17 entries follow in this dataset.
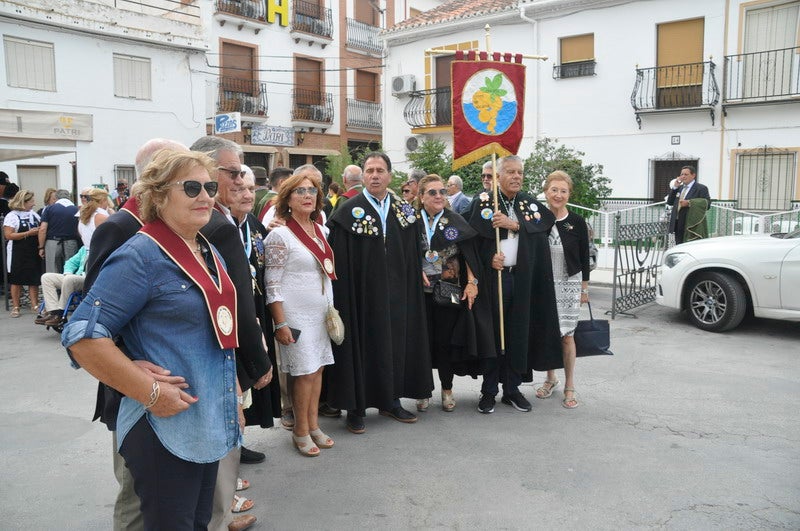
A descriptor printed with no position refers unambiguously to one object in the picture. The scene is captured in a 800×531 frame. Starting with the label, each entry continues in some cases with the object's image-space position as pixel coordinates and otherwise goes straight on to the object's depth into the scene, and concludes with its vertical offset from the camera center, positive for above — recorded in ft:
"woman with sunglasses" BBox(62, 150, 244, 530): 7.11 -1.41
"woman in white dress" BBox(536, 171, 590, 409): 18.40 -1.43
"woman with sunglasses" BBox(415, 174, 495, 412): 17.48 -1.89
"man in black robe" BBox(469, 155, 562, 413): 17.84 -1.76
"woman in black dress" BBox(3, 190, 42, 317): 34.27 -2.15
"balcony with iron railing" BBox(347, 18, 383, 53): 91.20 +23.06
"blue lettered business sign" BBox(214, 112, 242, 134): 55.11 +6.86
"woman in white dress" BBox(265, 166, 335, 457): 14.32 -1.61
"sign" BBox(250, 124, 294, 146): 80.48 +8.62
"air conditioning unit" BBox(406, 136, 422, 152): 71.86 +6.86
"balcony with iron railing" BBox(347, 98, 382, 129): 92.32 +12.79
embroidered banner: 18.48 +2.77
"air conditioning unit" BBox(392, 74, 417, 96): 70.69 +12.79
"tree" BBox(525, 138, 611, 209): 52.21 +2.92
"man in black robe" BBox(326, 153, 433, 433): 16.15 -1.99
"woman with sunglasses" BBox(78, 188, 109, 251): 28.43 -0.11
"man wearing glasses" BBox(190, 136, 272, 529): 8.89 -1.26
